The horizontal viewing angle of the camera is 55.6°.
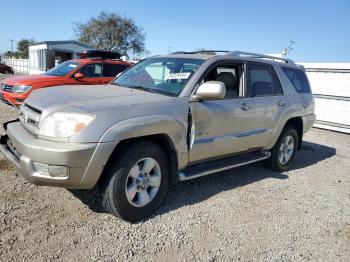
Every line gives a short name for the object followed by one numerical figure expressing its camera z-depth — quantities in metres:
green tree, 43.04
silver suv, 3.08
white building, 34.16
